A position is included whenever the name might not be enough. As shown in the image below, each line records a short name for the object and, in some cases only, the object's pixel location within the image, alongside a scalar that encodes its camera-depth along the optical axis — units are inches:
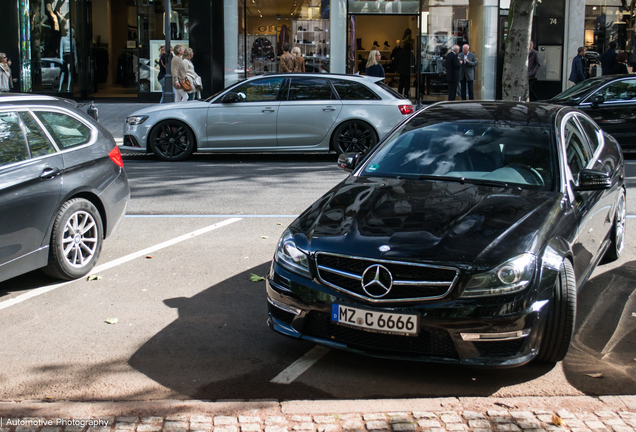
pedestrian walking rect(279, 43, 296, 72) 709.9
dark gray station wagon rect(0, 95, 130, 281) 202.8
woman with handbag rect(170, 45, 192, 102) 657.6
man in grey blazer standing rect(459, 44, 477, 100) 809.5
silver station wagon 500.1
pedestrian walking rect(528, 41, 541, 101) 810.2
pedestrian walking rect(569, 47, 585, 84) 757.0
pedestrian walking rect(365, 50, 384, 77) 764.6
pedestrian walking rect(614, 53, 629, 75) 731.4
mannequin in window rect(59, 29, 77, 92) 914.1
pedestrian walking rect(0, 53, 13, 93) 723.7
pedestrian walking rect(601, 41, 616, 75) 756.6
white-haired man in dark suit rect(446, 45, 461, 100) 804.6
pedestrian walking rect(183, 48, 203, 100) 660.7
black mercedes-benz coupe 147.9
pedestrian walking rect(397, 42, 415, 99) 866.1
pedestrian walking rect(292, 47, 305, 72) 714.2
